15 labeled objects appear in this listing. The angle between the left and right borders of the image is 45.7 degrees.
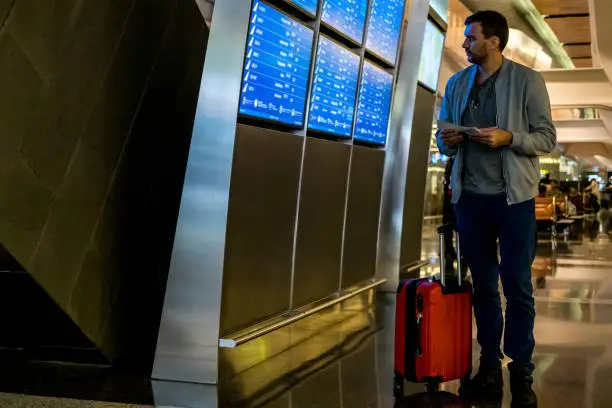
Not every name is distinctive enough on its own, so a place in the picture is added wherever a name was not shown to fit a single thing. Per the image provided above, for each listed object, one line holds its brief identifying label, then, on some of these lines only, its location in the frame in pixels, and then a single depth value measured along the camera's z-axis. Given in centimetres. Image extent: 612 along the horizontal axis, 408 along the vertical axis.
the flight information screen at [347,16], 559
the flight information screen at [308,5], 500
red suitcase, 410
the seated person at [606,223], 2385
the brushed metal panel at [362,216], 682
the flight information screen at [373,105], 694
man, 409
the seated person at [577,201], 3459
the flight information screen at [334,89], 570
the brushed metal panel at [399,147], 817
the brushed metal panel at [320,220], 561
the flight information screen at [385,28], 677
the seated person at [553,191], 2502
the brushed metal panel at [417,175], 887
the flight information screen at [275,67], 446
